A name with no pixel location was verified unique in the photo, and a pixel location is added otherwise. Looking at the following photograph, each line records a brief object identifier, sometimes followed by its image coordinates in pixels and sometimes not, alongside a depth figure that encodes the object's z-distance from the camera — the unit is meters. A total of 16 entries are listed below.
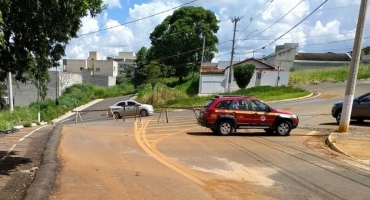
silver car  32.03
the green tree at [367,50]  68.90
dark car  18.08
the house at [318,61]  70.19
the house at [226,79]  47.06
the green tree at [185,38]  59.00
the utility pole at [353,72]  14.61
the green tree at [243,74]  44.41
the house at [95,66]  103.75
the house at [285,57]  68.88
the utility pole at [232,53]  41.09
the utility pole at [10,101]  27.23
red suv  15.25
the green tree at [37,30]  6.66
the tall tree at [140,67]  66.72
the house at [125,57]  143.38
